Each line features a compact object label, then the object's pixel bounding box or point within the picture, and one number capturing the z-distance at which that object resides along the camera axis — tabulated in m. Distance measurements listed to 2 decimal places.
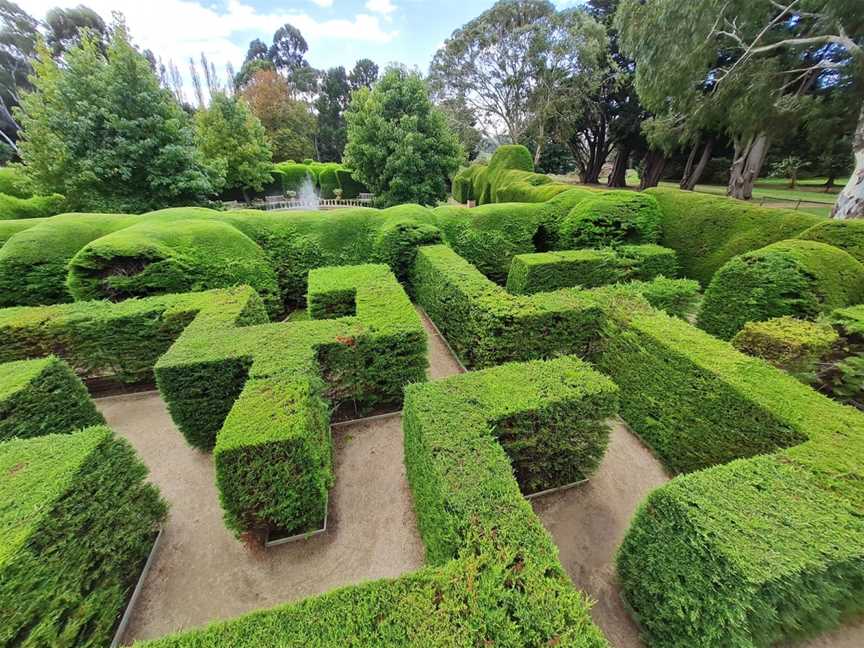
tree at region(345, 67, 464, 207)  14.07
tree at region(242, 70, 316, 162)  34.06
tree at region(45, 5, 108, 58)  30.91
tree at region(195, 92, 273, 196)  19.27
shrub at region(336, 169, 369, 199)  27.45
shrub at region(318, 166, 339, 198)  27.70
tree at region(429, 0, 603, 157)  23.55
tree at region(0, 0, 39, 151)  30.88
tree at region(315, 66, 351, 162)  41.94
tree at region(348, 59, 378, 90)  45.28
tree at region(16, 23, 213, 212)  11.08
